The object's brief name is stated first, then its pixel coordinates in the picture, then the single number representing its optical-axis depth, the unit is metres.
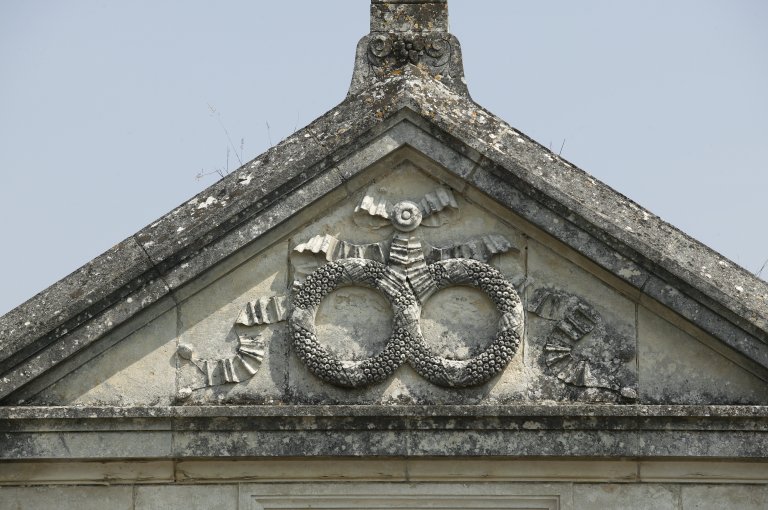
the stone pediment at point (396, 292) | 18.69
